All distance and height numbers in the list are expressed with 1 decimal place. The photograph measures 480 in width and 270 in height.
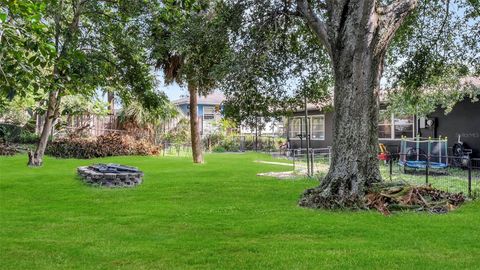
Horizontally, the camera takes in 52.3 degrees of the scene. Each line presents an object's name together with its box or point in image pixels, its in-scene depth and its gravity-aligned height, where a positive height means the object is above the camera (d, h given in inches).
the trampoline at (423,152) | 585.3 -16.1
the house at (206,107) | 1646.2 +128.0
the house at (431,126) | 687.7 +24.6
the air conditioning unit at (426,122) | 746.7 +30.0
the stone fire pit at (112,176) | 445.7 -27.8
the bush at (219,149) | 1157.7 -11.6
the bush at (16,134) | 966.4 +24.3
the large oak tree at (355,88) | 338.0 +38.5
